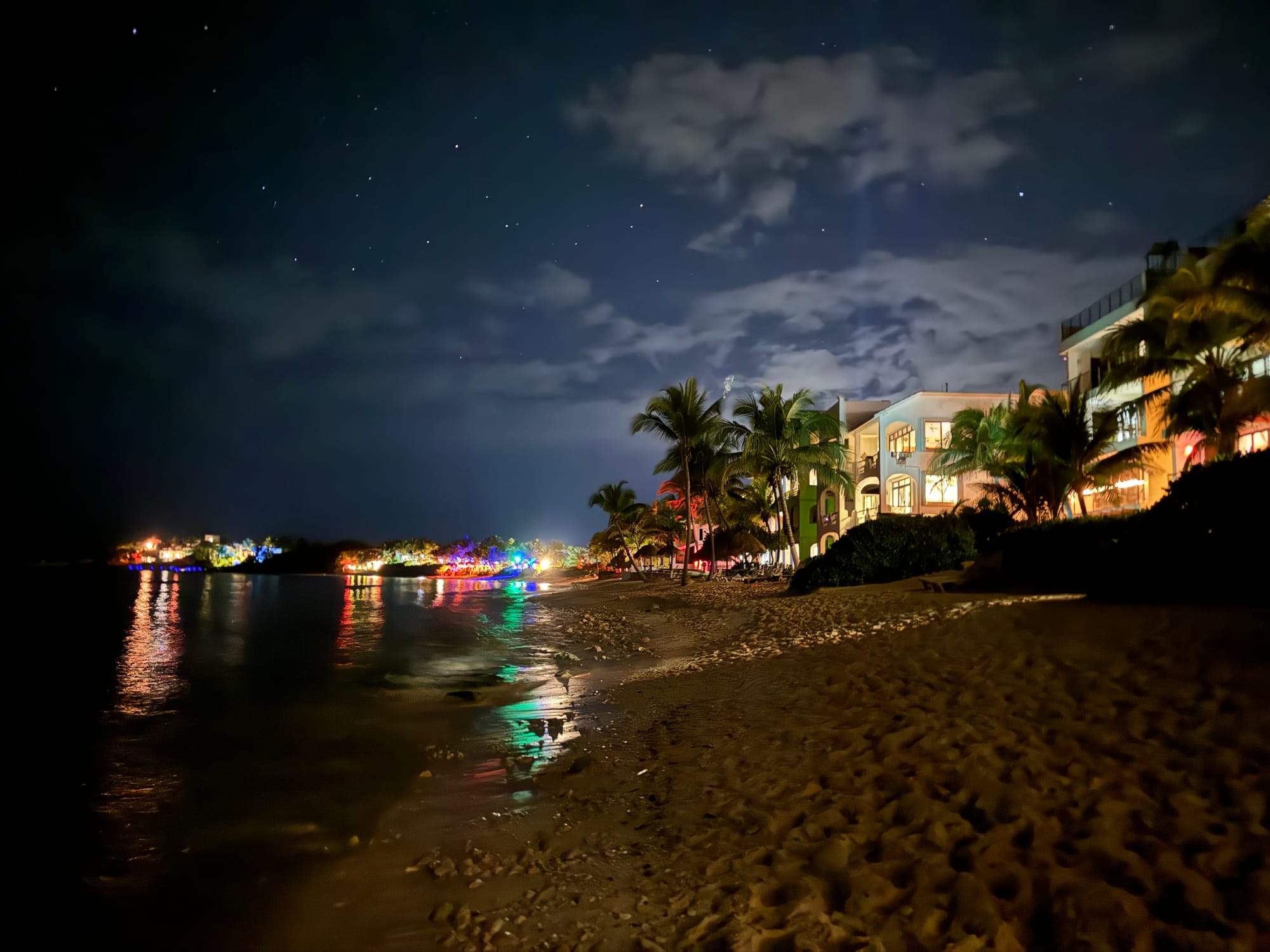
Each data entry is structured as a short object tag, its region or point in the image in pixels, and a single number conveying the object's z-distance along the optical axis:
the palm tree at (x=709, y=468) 34.50
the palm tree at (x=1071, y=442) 22.41
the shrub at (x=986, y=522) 22.59
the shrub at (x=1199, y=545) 9.30
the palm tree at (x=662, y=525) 56.22
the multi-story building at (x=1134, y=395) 21.91
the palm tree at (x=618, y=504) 54.12
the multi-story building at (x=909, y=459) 34.56
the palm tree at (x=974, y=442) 29.91
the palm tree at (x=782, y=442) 29.22
